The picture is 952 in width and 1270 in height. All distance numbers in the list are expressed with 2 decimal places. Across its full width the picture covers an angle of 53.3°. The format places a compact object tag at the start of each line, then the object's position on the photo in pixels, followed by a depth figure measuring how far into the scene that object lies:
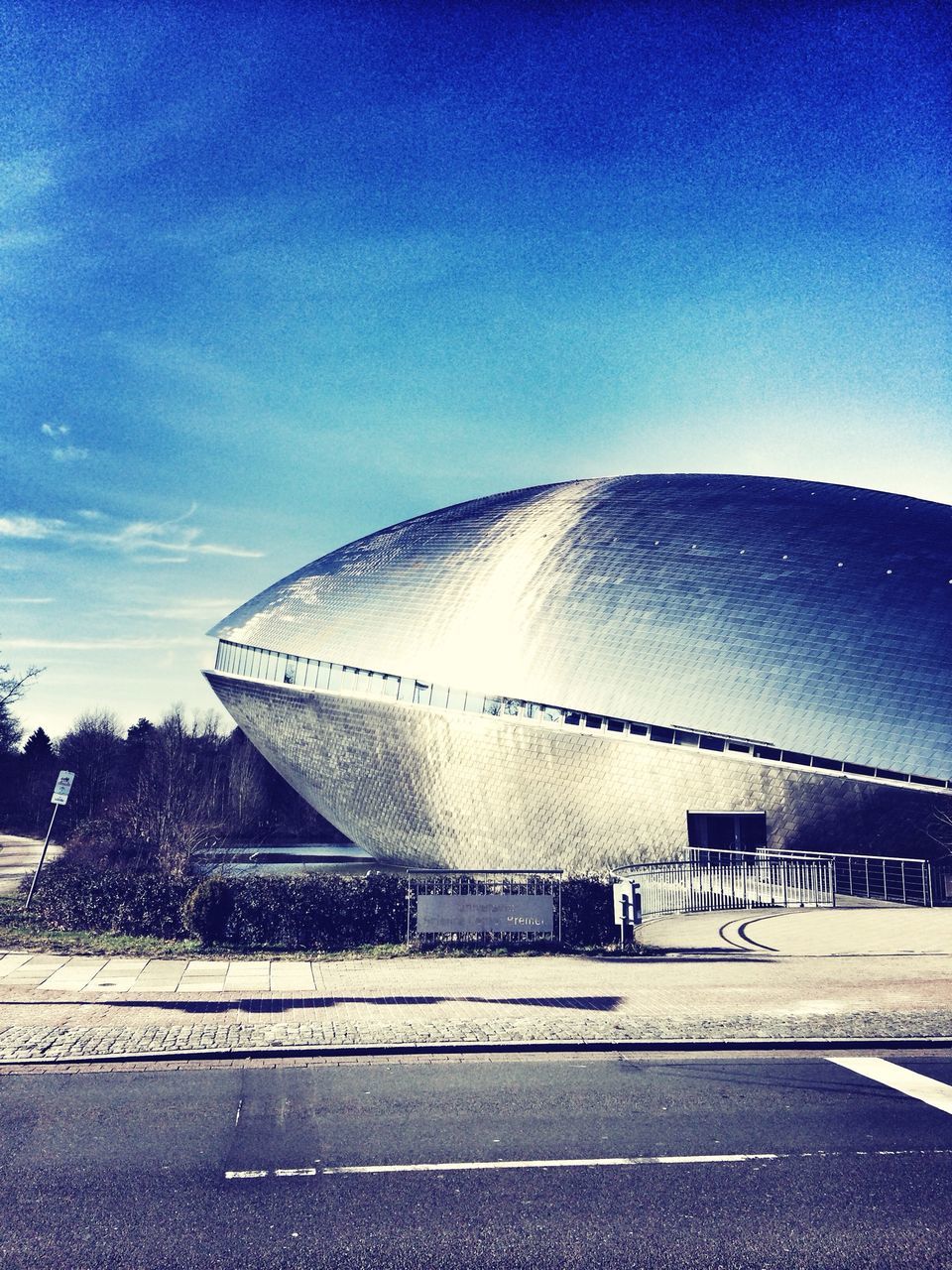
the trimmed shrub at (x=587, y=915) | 17.78
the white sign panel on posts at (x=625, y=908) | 17.39
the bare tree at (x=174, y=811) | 26.98
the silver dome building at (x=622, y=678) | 26.06
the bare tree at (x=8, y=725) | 40.59
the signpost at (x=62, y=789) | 20.89
